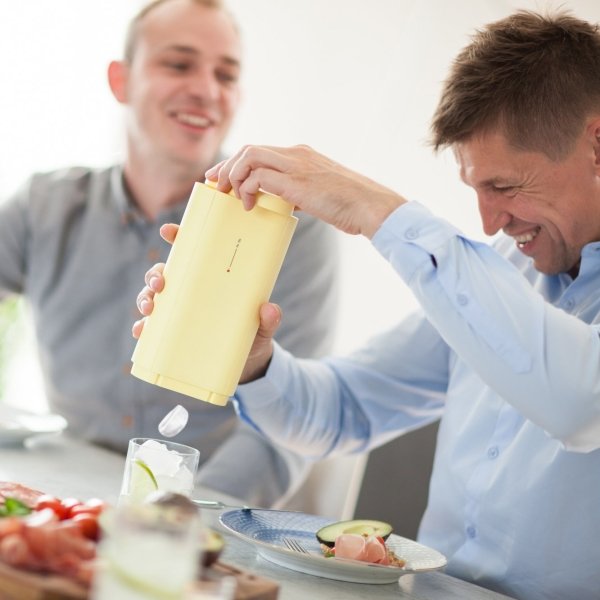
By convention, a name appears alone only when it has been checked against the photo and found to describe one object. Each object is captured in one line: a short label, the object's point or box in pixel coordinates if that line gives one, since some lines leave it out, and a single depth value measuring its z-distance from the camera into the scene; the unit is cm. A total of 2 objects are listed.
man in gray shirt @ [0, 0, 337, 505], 240
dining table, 117
